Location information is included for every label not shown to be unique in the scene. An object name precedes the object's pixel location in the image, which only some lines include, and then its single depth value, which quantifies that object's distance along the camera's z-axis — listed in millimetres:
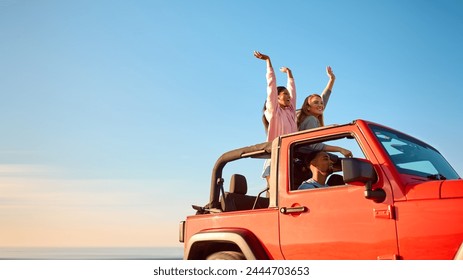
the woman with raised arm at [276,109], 5734
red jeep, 3453
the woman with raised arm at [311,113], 5684
